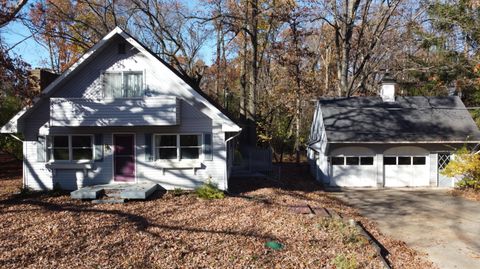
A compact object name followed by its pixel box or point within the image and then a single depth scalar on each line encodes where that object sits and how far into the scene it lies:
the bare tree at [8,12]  13.19
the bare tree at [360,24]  25.16
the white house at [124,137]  14.91
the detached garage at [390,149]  18.77
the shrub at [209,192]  14.22
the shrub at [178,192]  14.59
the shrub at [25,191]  14.35
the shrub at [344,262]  7.60
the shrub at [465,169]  17.36
